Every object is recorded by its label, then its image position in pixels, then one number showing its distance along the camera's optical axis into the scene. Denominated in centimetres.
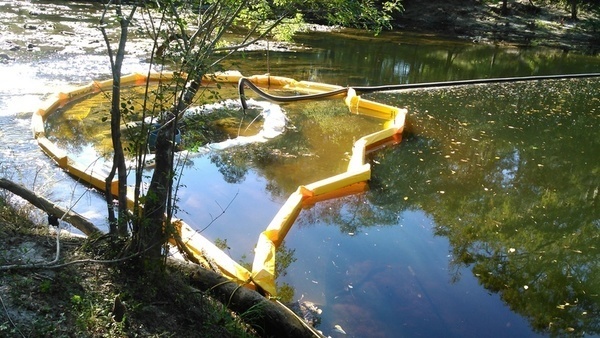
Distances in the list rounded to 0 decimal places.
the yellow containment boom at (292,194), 452
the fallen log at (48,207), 430
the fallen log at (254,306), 369
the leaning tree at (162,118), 326
